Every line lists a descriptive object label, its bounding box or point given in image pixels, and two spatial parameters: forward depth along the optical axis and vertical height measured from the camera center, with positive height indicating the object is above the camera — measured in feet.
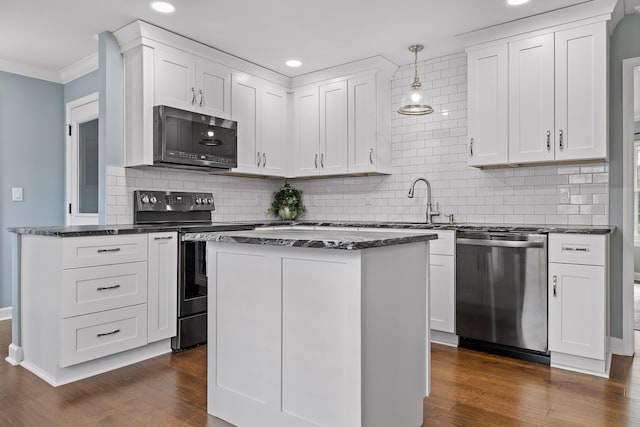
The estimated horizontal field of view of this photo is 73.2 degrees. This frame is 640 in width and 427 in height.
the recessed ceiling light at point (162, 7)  10.15 +4.91
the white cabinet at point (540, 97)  10.17 +2.87
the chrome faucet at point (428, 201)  13.39 +0.31
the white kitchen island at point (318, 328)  5.70 -1.73
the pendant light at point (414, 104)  10.73 +2.70
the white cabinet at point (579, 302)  9.16 -1.98
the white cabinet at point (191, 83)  11.75 +3.71
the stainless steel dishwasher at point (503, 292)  9.86 -1.94
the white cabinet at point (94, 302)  8.82 -2.00
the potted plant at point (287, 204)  16.26 +0.28
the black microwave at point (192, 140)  11.50 +2.03
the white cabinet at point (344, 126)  14.16 +2.95
